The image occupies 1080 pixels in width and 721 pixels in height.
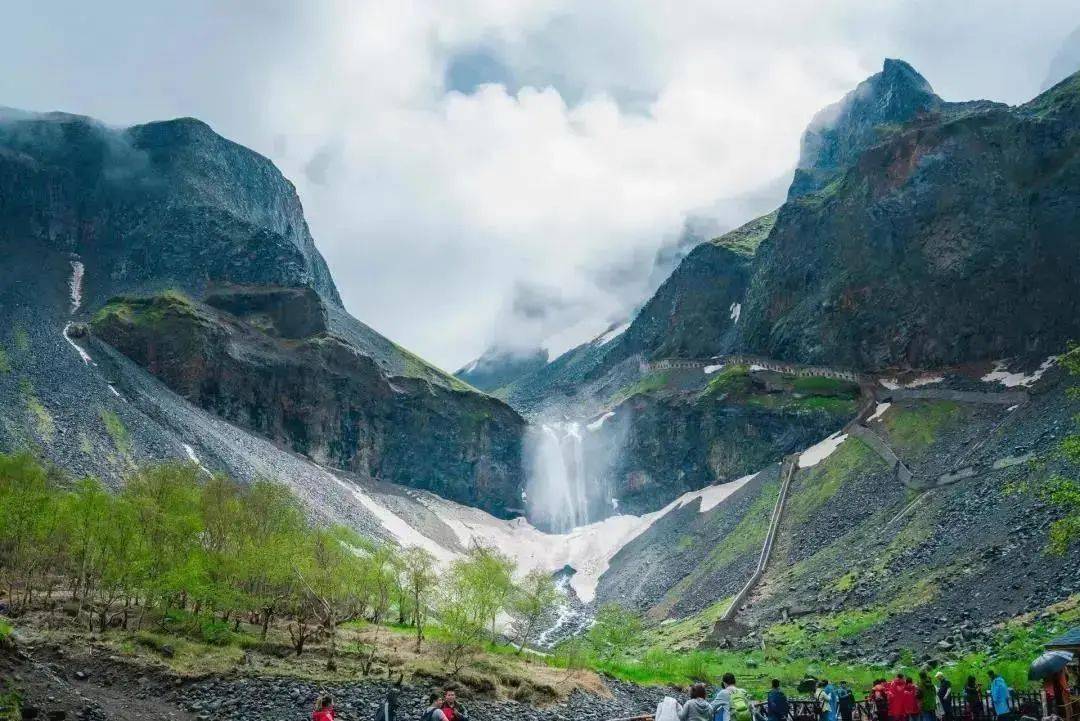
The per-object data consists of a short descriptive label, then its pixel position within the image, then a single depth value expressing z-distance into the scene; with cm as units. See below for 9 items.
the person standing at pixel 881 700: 2460
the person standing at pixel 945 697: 2523
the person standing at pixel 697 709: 1709
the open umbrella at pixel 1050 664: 2155
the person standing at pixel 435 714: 1681
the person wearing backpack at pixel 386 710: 1780
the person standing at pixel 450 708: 1828
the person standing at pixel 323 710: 1819
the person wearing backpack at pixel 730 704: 1805
